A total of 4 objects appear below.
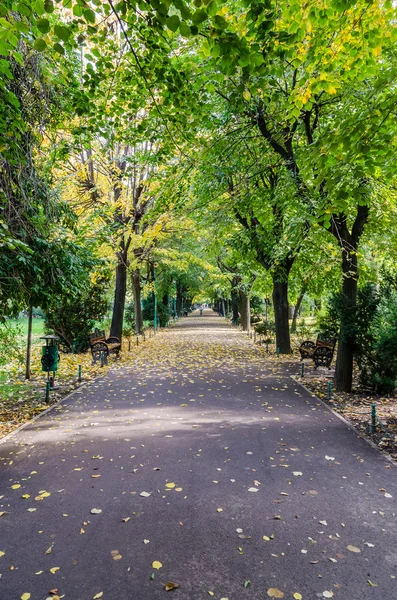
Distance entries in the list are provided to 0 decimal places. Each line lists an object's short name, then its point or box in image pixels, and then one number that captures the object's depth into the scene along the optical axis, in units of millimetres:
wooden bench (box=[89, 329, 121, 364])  15047
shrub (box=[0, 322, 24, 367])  9312
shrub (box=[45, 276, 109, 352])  17578
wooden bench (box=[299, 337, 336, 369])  14000
